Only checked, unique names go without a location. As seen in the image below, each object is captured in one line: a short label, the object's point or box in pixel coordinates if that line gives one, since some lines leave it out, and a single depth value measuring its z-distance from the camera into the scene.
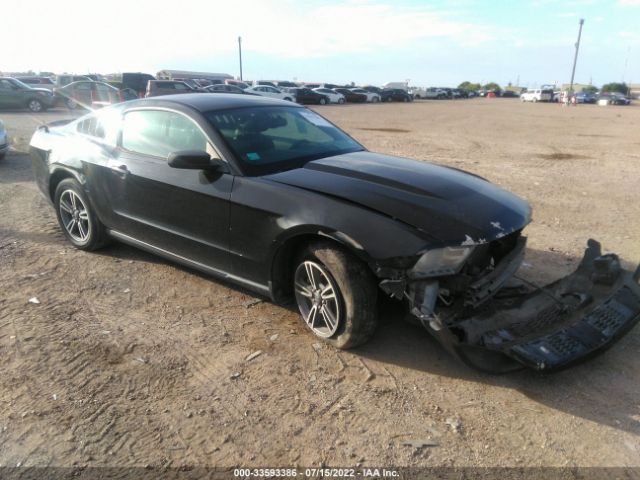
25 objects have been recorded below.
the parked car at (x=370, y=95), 46.57
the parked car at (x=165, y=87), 22.16
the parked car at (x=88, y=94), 20.70
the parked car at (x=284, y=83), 46.41
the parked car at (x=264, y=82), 43.09
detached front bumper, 2.79
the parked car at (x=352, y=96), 44.88
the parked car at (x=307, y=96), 37.81
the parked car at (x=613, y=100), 52.81
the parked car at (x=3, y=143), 9.56
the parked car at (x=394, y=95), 49.97
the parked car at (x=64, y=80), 25.50
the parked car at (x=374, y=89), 49.81
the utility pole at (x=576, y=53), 64.31
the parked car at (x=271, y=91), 34.17
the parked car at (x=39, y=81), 30.04
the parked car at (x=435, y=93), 63.81
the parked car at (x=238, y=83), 37.21
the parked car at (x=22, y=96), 21.38
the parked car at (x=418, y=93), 63.50
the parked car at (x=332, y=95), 39.85
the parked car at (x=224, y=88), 26.32
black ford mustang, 2.91
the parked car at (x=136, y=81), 26.52
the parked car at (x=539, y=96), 58.72
